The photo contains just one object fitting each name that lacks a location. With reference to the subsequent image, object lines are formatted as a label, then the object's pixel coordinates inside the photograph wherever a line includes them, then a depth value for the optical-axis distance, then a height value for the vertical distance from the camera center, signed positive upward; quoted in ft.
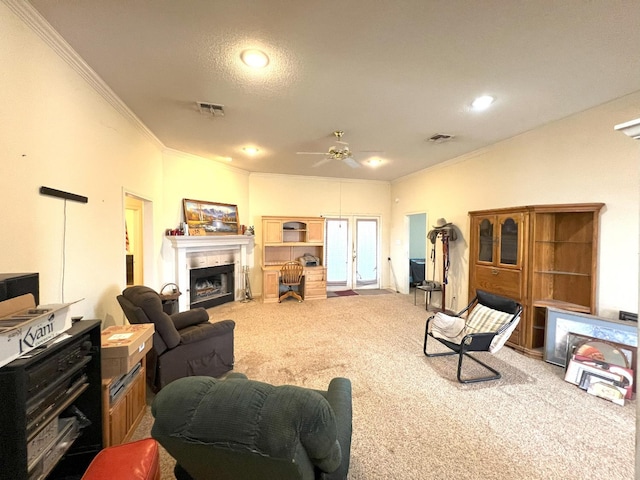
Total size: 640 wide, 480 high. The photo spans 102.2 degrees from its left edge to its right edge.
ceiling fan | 12.07 +3.95
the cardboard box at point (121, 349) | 5.70 -2.62
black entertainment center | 3.29 -2.60
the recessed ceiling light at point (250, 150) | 14.49 +4.88
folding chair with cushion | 8.92 -3.55
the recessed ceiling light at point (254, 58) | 6.77 +4.78
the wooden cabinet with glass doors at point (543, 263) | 10.18 -1.08
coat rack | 15.93 -0.16
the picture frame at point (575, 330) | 8.56 -3.29
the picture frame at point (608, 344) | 8.34 -3.73
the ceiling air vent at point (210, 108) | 9.49 +4.78
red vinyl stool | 3.92 -3.64
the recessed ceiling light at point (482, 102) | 8.91 +4.79
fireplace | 15.24 -1.35
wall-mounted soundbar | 5.95 +0.99
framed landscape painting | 16.02 +1.16
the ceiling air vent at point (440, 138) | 12.30 +4.82
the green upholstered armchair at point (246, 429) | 2.75 -2.11
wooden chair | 18.95 -3.00
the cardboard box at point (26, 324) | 3.27 -1.29
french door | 22.85 -1.54
